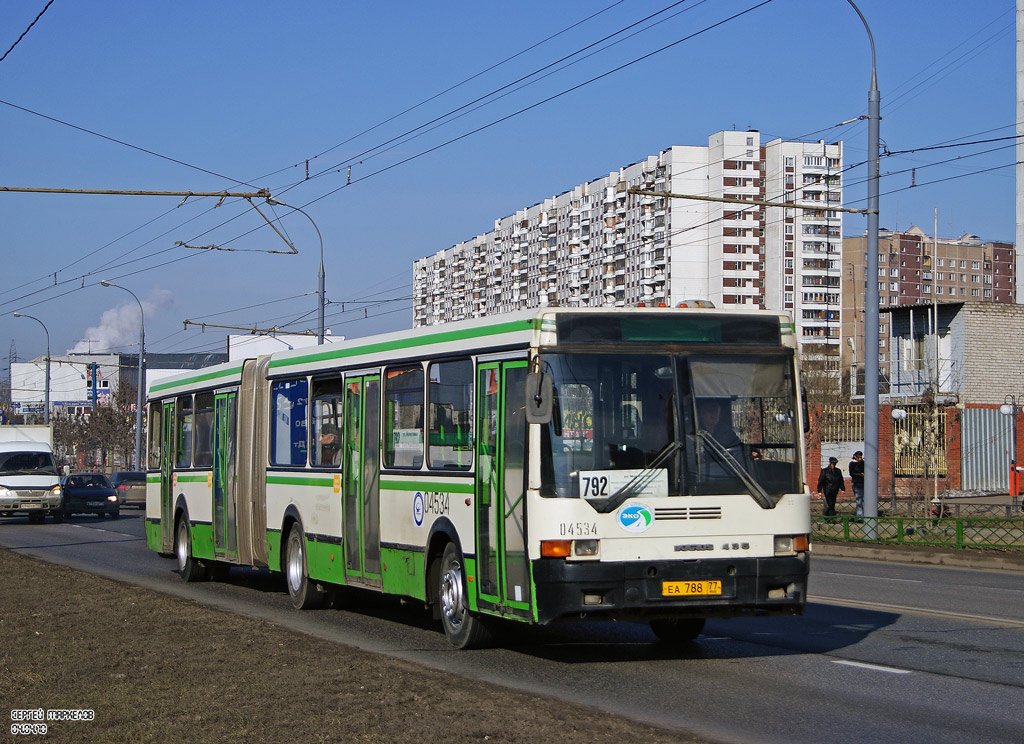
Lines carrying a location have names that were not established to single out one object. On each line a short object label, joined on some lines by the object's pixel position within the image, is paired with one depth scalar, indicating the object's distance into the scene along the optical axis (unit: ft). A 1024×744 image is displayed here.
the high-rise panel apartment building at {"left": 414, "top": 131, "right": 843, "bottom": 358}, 450.71
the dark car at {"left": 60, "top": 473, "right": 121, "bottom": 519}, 141.59
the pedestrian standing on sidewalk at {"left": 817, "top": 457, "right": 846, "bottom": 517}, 99.81
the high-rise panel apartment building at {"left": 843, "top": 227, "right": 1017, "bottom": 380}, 566.77
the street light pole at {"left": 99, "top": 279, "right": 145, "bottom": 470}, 200.85
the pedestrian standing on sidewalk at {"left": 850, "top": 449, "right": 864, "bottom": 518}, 101.71
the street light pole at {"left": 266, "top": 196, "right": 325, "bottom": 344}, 121.11
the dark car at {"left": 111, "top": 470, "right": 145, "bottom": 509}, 177.78
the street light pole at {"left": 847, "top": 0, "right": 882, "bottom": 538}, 84.07
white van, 125.10
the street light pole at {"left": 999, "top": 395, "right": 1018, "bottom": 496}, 113.39
